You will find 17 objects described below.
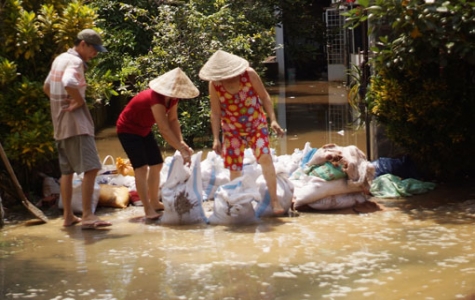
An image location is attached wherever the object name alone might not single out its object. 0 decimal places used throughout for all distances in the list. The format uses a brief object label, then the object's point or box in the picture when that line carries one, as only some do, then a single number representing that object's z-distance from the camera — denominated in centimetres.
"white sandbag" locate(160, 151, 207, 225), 877
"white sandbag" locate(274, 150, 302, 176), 995
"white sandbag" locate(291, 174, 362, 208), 911
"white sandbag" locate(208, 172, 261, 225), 862
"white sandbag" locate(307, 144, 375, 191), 919
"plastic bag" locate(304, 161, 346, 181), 916
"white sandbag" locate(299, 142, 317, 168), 986
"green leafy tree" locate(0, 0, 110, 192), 956
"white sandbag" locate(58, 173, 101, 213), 949
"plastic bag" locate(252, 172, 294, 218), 895
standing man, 855
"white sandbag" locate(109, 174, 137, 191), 1022
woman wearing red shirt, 876
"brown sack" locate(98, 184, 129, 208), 974
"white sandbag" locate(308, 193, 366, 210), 917
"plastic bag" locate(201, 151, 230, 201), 995
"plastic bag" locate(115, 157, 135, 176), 1044
